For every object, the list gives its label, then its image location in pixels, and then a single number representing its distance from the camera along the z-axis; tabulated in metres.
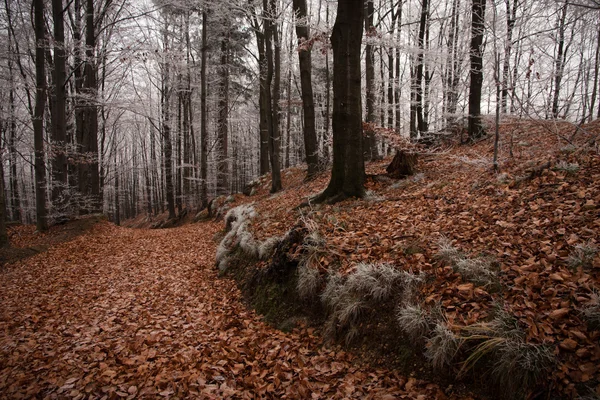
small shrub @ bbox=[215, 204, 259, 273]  5.71
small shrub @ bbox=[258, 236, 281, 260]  5.00
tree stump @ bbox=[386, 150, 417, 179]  6.73
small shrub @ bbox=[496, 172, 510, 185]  4.43
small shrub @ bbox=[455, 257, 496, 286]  2.69
